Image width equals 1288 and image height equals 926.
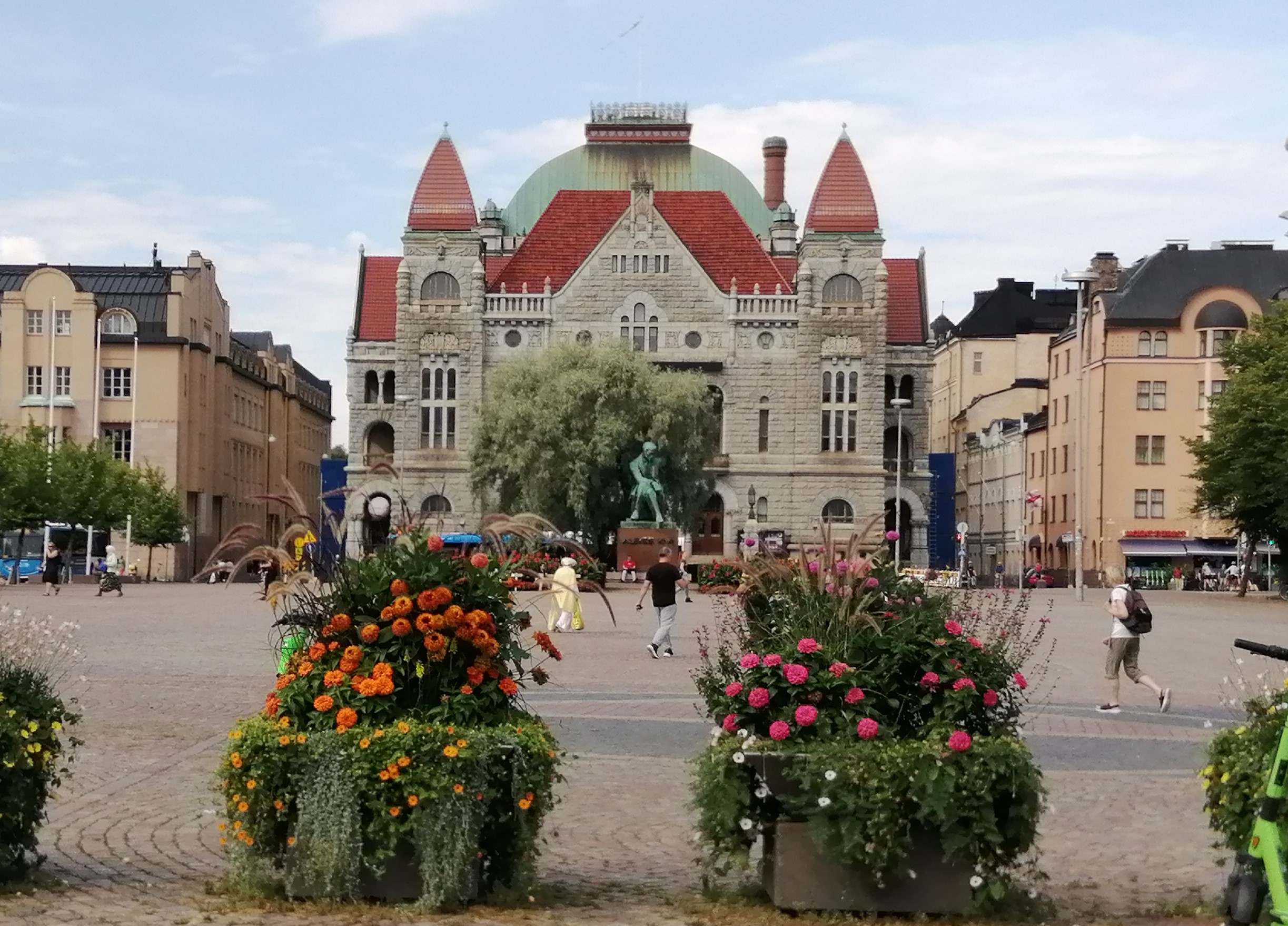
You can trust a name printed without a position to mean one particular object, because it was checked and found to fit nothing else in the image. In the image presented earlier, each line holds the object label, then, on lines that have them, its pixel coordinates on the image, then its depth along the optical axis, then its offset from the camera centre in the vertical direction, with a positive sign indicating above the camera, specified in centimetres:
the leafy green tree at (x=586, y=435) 8069 +433
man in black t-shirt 2855 -74
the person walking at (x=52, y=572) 5922 -94
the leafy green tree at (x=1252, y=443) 6106 +333
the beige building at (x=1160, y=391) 9281 +724
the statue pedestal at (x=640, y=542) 6681 +14
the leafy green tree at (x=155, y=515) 8594 +103
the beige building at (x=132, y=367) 9619 +800
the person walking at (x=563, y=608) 3013 -109
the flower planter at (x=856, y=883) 825 -131
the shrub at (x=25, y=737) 852 -81
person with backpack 2058 -75
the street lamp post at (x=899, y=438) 9349 +529
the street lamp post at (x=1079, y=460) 6475 +330
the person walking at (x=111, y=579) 5578 -107
